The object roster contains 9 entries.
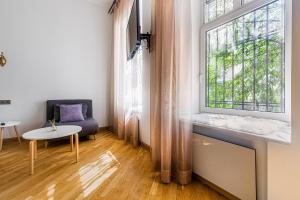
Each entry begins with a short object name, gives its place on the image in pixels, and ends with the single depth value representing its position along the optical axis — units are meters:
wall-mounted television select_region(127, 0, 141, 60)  2.20
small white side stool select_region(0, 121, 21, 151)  2.83
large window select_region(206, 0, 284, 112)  1.47
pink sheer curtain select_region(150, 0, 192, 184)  1.70
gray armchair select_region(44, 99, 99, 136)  3.14
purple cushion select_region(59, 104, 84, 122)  3.30
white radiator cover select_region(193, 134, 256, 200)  1.26
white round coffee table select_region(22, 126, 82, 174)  1.97
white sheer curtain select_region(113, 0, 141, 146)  3.01
